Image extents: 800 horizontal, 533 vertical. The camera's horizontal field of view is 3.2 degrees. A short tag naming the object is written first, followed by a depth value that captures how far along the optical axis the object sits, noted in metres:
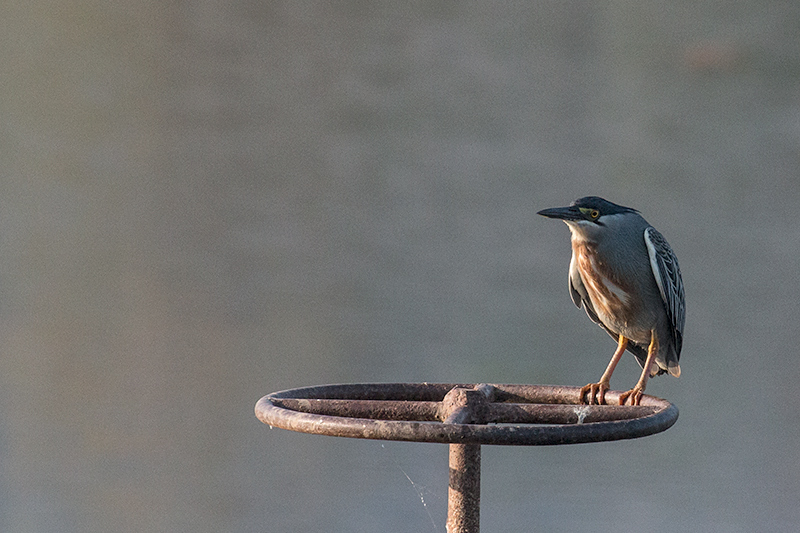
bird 19.96
